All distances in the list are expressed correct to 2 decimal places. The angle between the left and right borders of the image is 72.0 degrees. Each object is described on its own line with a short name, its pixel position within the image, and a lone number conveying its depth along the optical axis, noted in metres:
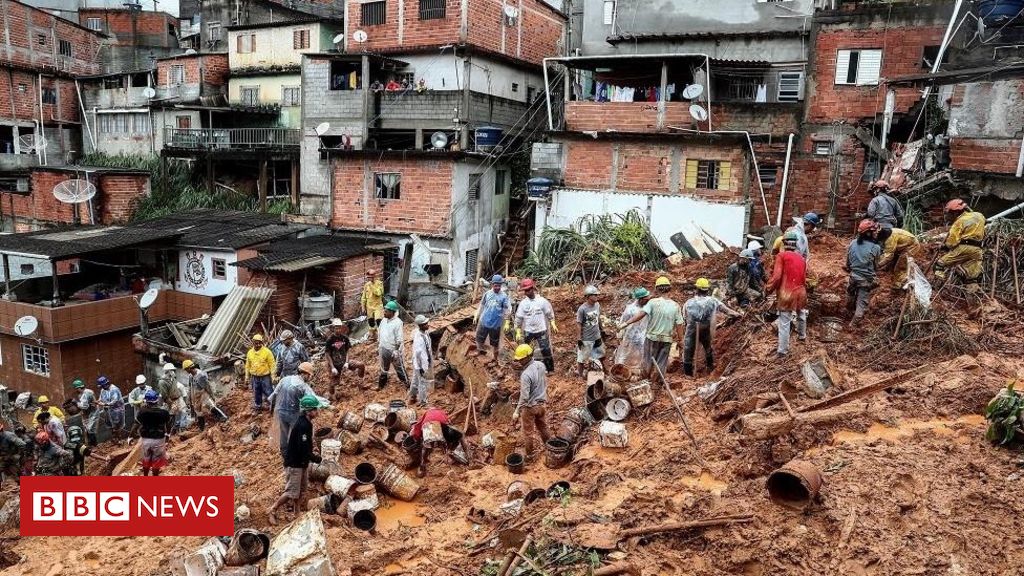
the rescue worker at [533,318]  11.91
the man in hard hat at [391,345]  12.78
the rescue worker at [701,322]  11.12
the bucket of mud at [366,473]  9.60
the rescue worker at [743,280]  13.62
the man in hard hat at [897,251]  11.80
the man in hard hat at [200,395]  14.94
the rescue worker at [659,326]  10.92
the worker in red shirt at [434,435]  9.86
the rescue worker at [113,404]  16.38
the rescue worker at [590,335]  11.75
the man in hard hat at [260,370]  13.35
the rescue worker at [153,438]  11.00
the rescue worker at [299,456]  8.91
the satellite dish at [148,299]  18.91
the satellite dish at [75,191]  25.80
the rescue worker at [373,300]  18.27
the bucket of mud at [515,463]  9.66
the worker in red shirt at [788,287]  10.60
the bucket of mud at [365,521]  8.71
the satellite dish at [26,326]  18.47
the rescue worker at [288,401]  9.46
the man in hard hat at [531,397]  9.61
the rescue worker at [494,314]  12.78
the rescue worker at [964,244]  11.78
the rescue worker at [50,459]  12.82
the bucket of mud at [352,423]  11.53
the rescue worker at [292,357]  13.17
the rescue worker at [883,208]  12.53
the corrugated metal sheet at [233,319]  18.05
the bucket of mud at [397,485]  9.41
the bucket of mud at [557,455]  9.70
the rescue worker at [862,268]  11.30
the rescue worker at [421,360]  11.94
